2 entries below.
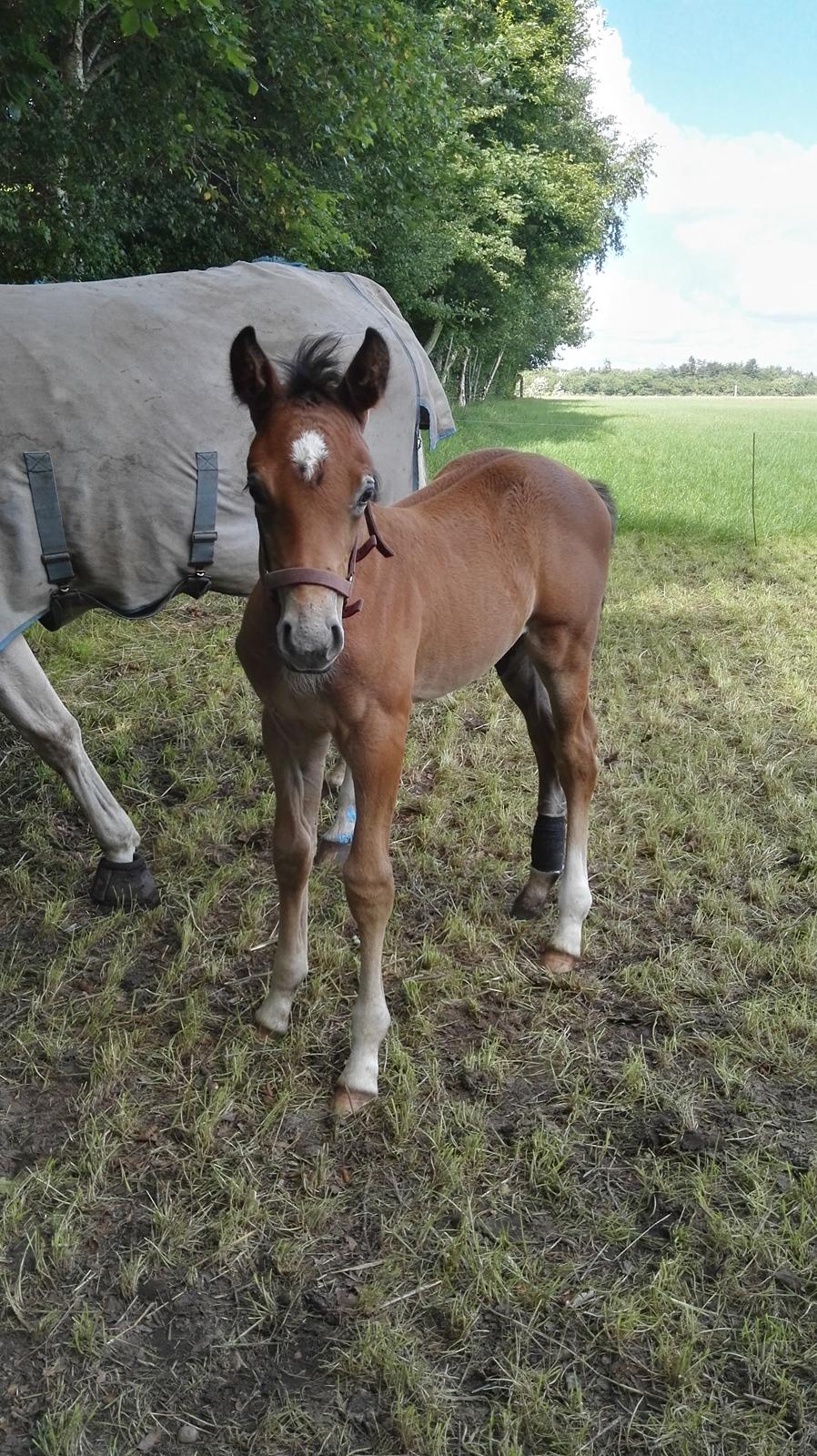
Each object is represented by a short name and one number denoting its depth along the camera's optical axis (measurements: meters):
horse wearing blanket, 3.07
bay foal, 2.02
